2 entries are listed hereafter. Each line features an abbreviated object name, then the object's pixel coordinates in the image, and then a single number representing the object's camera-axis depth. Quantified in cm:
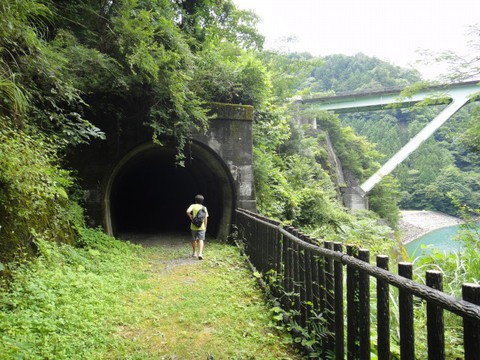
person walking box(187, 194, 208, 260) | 657
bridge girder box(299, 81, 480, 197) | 2078
